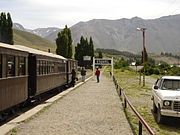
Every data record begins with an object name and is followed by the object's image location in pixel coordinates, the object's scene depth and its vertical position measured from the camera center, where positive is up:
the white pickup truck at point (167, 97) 14.16 -1.16
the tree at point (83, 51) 107.19 +3.38
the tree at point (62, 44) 80.50 +3.86
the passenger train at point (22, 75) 13.48 -0.45
